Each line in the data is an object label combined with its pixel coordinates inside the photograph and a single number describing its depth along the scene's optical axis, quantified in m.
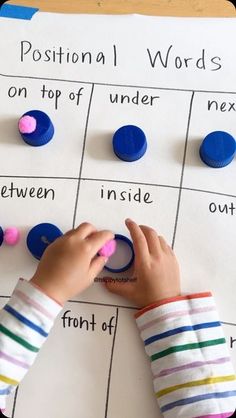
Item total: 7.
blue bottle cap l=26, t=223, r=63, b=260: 0.66
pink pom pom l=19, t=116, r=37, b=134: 0.70
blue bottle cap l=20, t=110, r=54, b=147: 0.70
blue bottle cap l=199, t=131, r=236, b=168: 0.69
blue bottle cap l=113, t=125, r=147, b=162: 0.69
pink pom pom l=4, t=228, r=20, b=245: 0.66
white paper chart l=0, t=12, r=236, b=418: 0.62
